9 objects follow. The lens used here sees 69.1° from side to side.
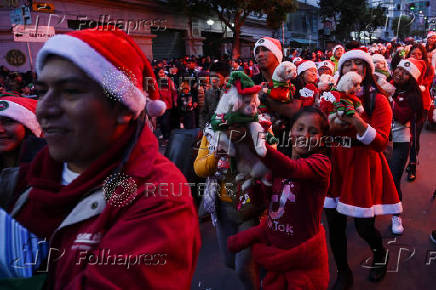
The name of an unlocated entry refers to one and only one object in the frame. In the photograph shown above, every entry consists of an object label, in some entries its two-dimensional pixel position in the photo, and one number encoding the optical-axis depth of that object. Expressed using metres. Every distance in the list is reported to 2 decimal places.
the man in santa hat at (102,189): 1.03
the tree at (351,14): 38.06
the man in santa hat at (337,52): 7.71
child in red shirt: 1.93
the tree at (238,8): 22.75
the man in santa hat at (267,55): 3.13
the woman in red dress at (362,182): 2.67
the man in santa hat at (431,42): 9.17
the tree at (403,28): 62.62
